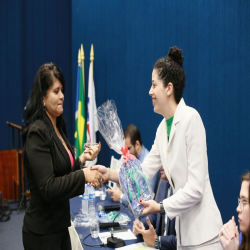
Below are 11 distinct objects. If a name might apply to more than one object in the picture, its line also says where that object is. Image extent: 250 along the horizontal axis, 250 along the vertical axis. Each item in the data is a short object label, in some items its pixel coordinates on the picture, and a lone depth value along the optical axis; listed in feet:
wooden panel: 17.52
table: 6.51
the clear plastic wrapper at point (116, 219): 7.72
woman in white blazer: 4.95
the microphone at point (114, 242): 6.21
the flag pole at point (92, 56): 16.62
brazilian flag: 16.66
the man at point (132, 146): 9.68
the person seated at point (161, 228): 6.19
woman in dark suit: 5.01
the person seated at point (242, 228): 4.20
